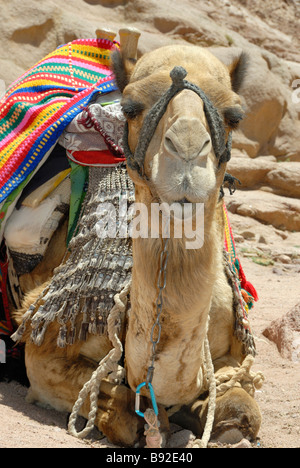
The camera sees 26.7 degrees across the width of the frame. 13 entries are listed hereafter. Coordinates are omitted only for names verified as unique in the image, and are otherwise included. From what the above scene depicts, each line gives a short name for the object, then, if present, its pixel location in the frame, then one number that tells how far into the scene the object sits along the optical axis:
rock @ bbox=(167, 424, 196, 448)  2.64
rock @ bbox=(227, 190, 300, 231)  9.41
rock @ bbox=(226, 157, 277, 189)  10.56
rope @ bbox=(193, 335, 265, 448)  2.60
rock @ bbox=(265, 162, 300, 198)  10.59
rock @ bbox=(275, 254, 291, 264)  7.67
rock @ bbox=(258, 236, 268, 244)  8.59
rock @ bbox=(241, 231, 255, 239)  8.73
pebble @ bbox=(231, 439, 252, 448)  2.56
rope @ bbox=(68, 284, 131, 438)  2.72
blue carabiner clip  2.39
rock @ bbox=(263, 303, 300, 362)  4.36
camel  2.01
